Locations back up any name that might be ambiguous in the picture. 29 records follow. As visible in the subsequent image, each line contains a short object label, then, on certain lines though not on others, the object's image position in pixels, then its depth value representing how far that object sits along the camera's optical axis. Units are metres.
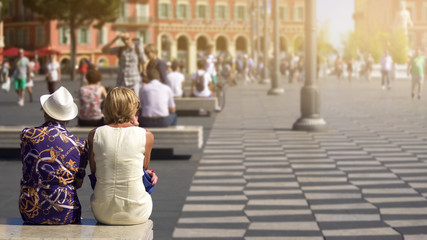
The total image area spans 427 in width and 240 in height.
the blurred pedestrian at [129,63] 15.03
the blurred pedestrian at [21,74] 26.94
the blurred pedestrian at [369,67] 54.64
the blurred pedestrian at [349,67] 55.00
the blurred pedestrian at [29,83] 28.22
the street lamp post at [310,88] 16.66
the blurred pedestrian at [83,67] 33.58
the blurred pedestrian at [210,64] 25.94
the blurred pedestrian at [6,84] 34.22
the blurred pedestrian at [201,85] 21.45
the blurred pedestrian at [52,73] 27.16
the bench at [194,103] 20.81
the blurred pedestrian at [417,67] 27.89
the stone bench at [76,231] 4.55
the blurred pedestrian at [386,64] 37.03
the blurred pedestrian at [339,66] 57.21
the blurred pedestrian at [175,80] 20.45
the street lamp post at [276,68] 32.12
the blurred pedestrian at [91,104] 12.32
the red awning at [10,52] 66.31
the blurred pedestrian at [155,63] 15.54
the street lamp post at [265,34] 38.78
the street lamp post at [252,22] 52.22
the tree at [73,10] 57.59
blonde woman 4.83
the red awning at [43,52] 67.50
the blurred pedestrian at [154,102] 12.62
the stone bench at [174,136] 11.87
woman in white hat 4.79
